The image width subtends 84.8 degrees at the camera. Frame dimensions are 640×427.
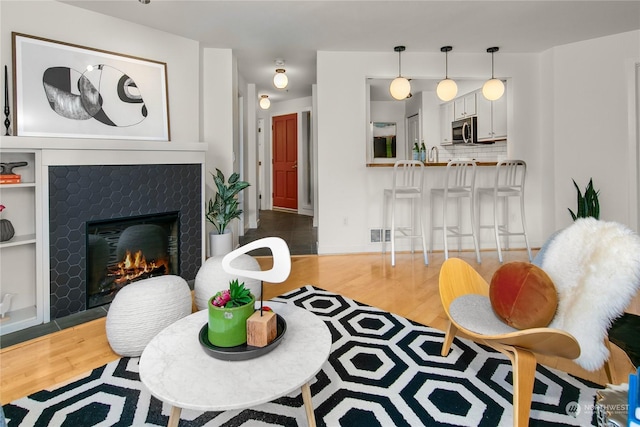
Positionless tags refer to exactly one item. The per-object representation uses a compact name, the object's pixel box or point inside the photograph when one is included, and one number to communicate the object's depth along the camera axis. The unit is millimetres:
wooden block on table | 1225
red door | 7117
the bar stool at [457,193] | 3676
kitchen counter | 3924
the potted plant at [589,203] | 3627
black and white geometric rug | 1345
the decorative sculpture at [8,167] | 2264
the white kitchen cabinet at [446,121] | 6031
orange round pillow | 1348
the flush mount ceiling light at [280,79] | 4400
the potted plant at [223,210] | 3562
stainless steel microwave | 5293
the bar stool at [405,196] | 3576
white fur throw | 1208
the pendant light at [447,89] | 3832
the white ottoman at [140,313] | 1809
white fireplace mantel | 2193
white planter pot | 3564
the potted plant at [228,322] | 1226
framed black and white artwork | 2439
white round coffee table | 999
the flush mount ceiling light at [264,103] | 5875
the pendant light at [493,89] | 3855
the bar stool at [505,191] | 3680
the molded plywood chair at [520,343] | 1190
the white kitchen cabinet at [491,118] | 4777
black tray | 1179
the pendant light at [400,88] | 3812
